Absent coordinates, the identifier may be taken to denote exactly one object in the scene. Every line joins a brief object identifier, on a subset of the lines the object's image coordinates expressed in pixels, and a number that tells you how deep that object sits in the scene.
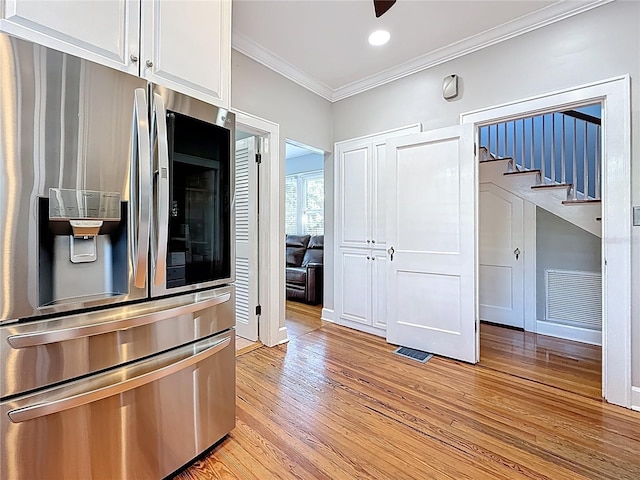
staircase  3.29
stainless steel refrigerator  1.05
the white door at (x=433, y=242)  2.80
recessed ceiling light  2.70
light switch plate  2.12
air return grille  3.29
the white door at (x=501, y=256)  3.79
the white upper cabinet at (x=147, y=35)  1.16
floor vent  2.93
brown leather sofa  4.98
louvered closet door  3.21
